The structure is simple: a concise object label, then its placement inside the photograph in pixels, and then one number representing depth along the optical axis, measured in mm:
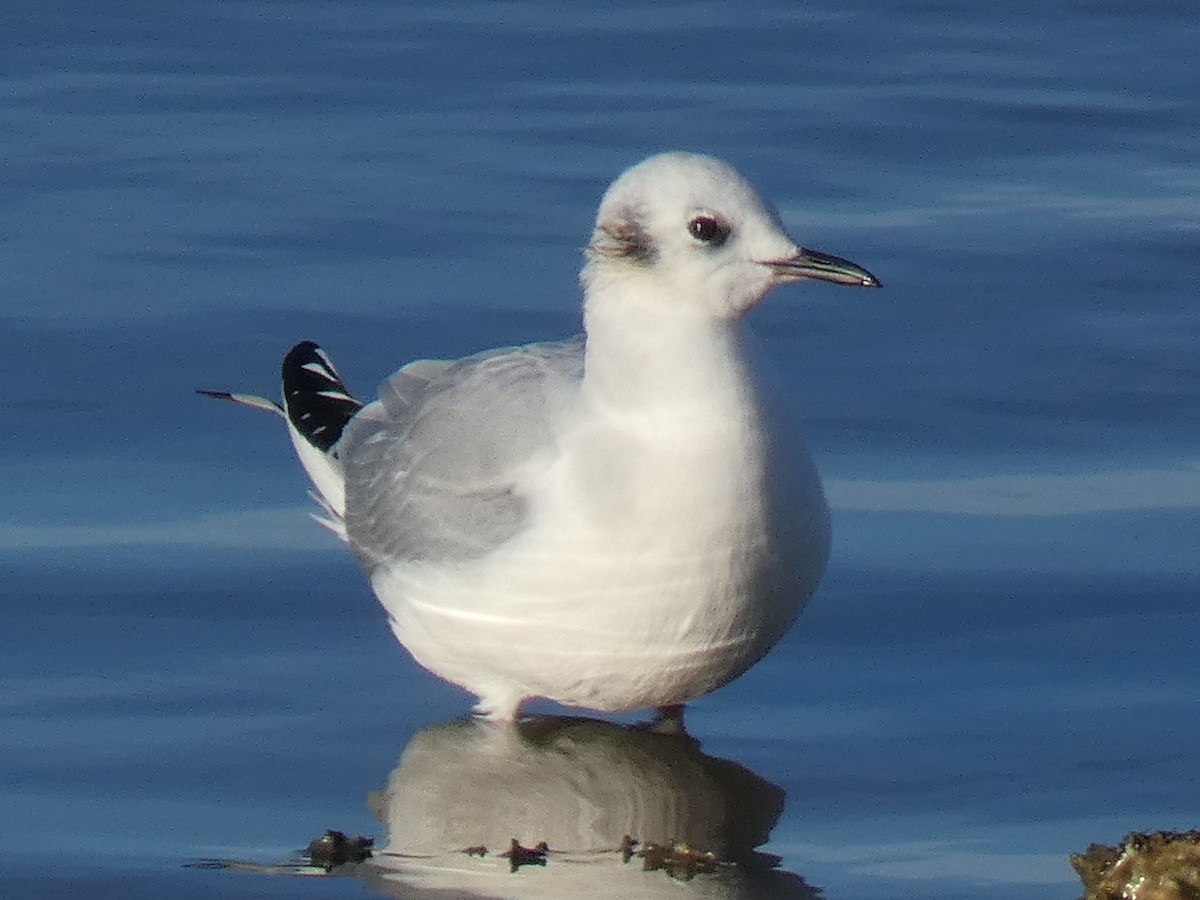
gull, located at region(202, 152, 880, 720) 12039
